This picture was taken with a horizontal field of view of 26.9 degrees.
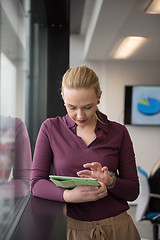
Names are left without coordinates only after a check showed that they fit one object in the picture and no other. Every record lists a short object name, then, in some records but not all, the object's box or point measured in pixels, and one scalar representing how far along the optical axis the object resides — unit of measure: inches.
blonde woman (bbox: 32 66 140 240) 53.1
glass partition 45.6
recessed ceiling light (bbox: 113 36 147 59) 181.6
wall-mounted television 243.0
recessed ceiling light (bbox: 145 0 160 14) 115.1
